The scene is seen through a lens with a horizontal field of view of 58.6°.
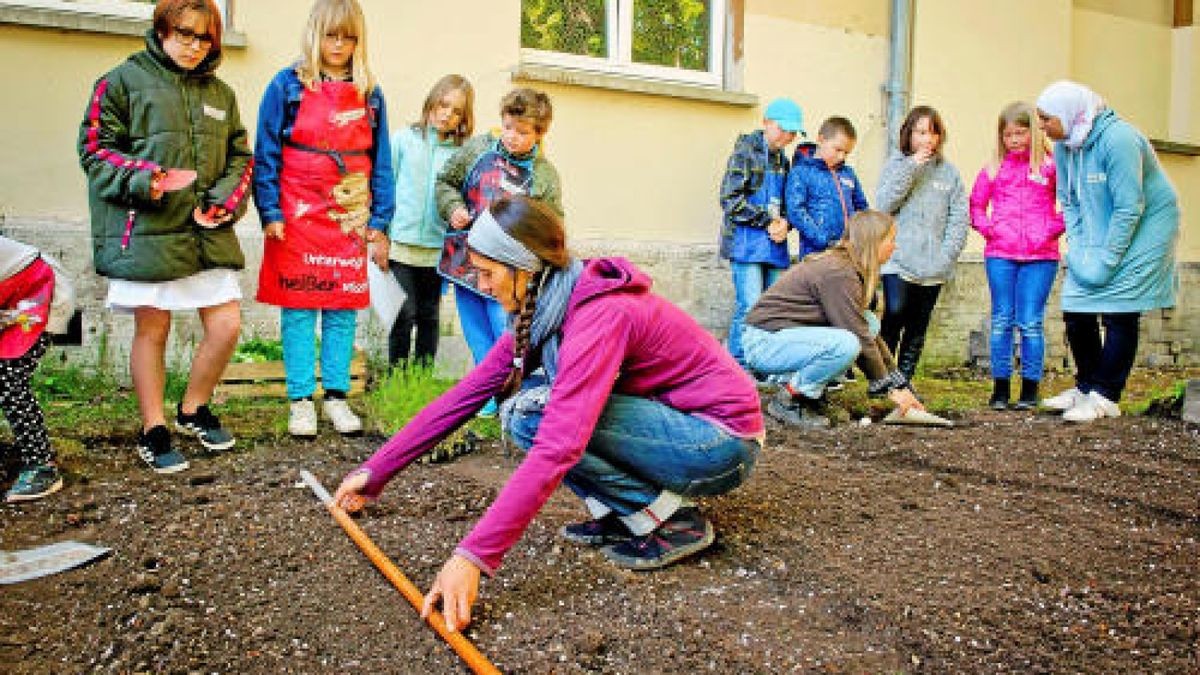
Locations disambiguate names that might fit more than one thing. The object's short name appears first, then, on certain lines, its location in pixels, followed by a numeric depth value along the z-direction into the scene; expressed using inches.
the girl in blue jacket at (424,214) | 201.8
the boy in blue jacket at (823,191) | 251.1
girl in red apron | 174.1
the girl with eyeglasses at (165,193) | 153.6
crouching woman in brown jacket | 195.2
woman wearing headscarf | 209.9
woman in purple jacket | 104.3
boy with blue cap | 250.1
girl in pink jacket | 231.6
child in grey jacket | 241.0
